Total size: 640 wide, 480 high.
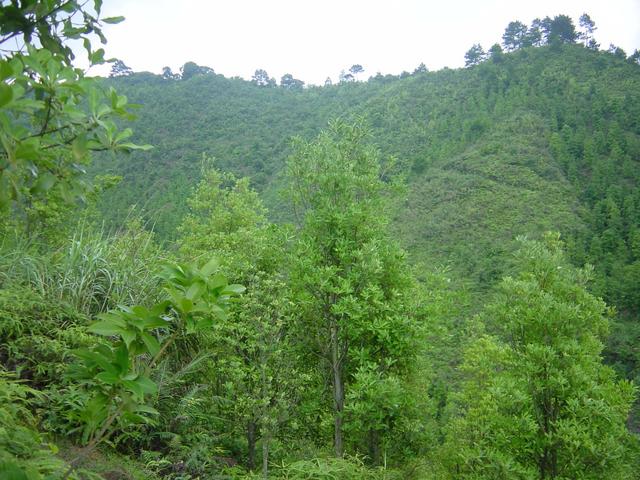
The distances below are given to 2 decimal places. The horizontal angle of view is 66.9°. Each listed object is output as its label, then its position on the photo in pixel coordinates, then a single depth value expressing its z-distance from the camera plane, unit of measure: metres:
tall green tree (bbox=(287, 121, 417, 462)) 6.13
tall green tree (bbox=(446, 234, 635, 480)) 6.32
